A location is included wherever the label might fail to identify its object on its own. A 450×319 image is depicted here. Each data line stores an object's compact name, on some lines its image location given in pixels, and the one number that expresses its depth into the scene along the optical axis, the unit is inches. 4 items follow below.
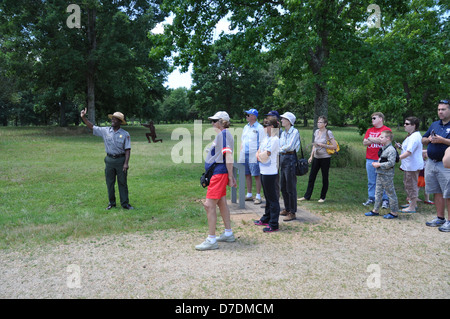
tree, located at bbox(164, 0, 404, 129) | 373.1
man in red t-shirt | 266.4
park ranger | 270.5
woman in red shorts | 188.1
